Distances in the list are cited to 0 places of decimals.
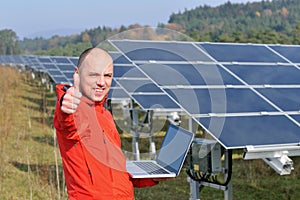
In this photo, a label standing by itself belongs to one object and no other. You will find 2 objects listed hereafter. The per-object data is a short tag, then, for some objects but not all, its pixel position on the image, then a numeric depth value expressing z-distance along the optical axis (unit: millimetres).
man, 2639
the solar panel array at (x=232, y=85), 4906
